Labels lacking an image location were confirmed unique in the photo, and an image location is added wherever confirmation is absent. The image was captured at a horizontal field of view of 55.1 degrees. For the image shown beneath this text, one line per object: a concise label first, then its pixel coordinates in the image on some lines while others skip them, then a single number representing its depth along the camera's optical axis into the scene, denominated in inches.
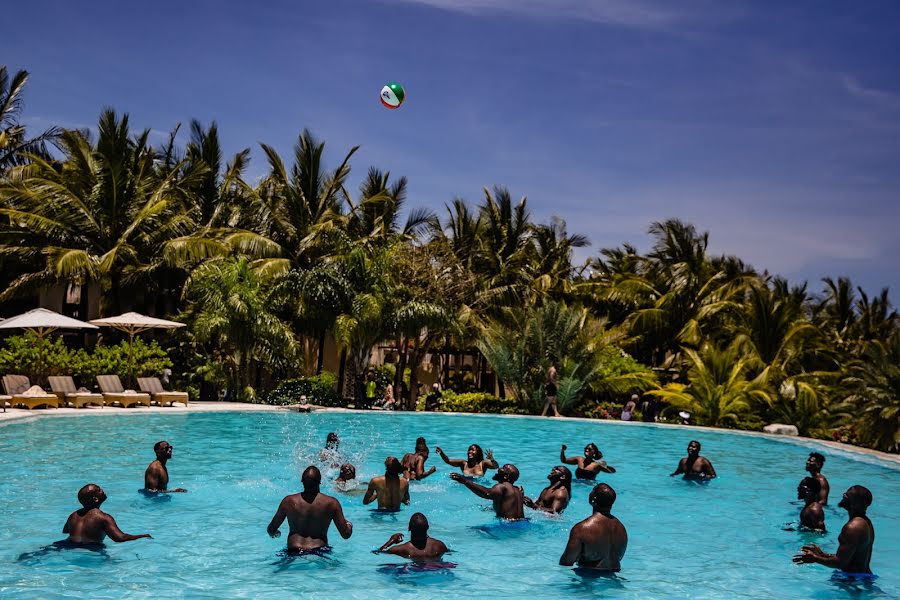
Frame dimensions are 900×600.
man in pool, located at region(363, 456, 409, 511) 427.5
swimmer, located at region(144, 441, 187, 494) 463.5
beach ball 714.8
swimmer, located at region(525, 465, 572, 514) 415.5
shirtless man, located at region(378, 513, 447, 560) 307.9
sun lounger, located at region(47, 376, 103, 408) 899.4
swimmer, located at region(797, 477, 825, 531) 416.8
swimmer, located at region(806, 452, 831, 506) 452.1
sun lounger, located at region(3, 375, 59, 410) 845.8
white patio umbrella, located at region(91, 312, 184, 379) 1000.9
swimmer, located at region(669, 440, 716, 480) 571.5
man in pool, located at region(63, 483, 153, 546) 320.8
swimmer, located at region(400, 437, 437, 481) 489.1
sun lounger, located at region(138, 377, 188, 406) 969.5
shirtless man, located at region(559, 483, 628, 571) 302.2
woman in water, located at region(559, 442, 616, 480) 539.8
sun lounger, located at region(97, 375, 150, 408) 928.9
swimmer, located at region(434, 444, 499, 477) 484.7
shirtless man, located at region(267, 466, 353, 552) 319.3
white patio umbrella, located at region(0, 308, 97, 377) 923.4
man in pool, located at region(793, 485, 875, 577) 297.6
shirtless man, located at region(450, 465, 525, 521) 397.4
